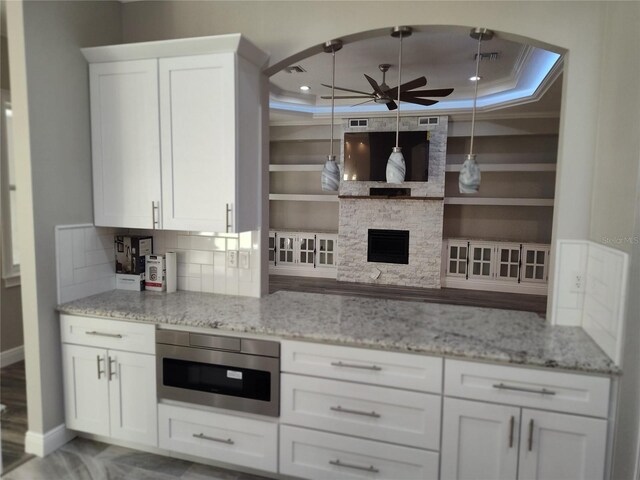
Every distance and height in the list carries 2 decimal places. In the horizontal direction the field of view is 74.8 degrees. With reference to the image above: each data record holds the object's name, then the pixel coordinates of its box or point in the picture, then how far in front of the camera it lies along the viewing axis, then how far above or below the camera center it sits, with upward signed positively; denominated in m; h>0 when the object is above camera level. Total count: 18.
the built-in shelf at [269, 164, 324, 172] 7.04 +0.60
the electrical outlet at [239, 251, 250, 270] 2.65 -0.36
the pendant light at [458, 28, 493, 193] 2.04 +0.14
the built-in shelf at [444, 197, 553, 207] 6.13 +0.08
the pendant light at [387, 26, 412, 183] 2.15 +0.19
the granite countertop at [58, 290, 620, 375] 1.81 -0.61
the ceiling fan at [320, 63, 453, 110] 4.12 +1.18
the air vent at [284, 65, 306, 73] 4.76 +1.55
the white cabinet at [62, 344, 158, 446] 2.29 -1.08
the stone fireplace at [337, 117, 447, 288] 6.53 -0.35
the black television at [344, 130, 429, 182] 6.46 +0.80
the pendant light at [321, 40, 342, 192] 2.31 +0.17
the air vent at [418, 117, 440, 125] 6.47 +1.31
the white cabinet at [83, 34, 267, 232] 2.24 +0.38
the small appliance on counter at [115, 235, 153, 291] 2.76 -0.40
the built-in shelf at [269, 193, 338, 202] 7.08 +0.10
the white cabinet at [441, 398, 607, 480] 1.73 -1.01
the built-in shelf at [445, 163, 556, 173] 6.17 +0.59
